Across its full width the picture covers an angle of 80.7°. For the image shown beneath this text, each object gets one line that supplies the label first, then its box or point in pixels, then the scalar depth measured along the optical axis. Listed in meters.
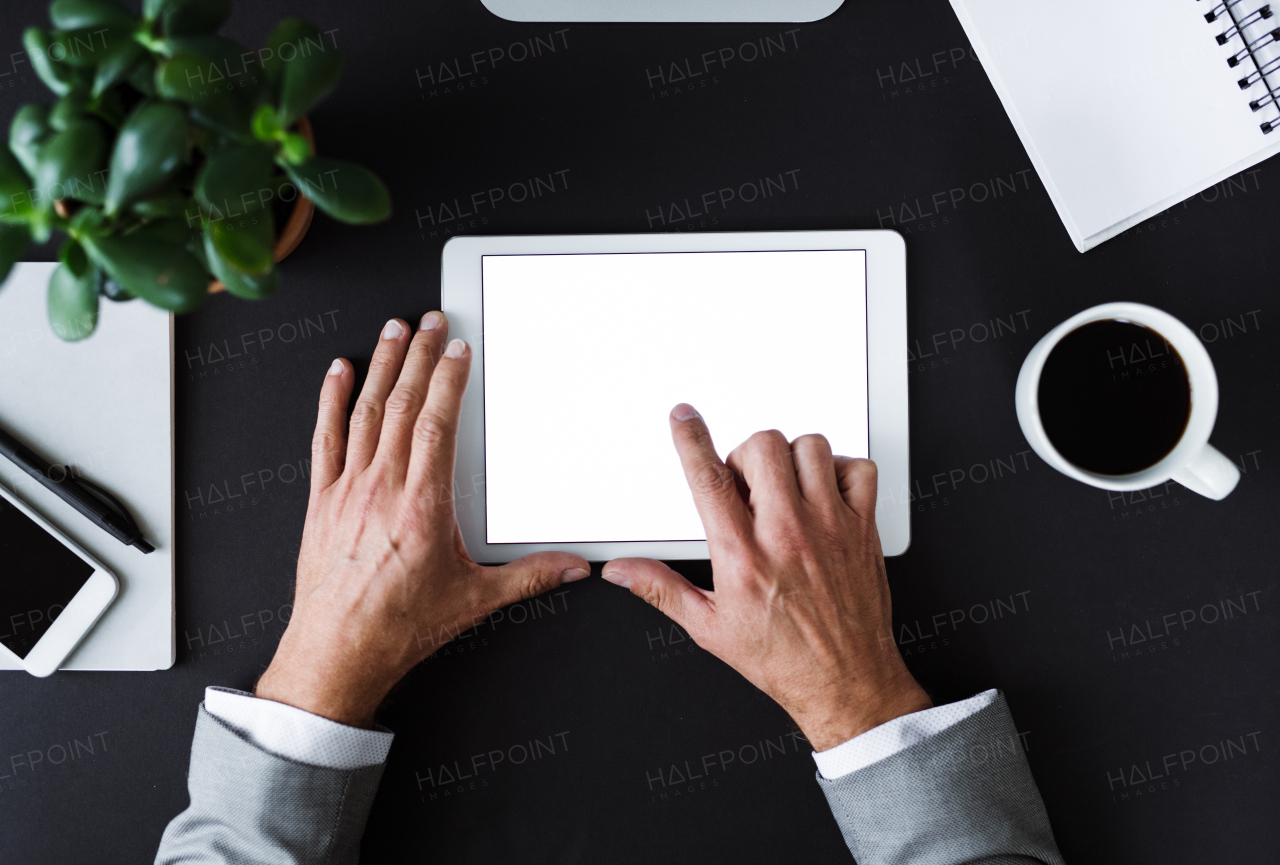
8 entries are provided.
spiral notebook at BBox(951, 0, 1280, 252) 0.78
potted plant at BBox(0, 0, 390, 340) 0.47
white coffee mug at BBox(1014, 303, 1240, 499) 0.69
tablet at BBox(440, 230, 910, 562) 0.78
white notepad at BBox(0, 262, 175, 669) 0.77
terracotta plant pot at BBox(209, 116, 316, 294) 0.67
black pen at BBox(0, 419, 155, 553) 0.76
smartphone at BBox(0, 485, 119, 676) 0.77
